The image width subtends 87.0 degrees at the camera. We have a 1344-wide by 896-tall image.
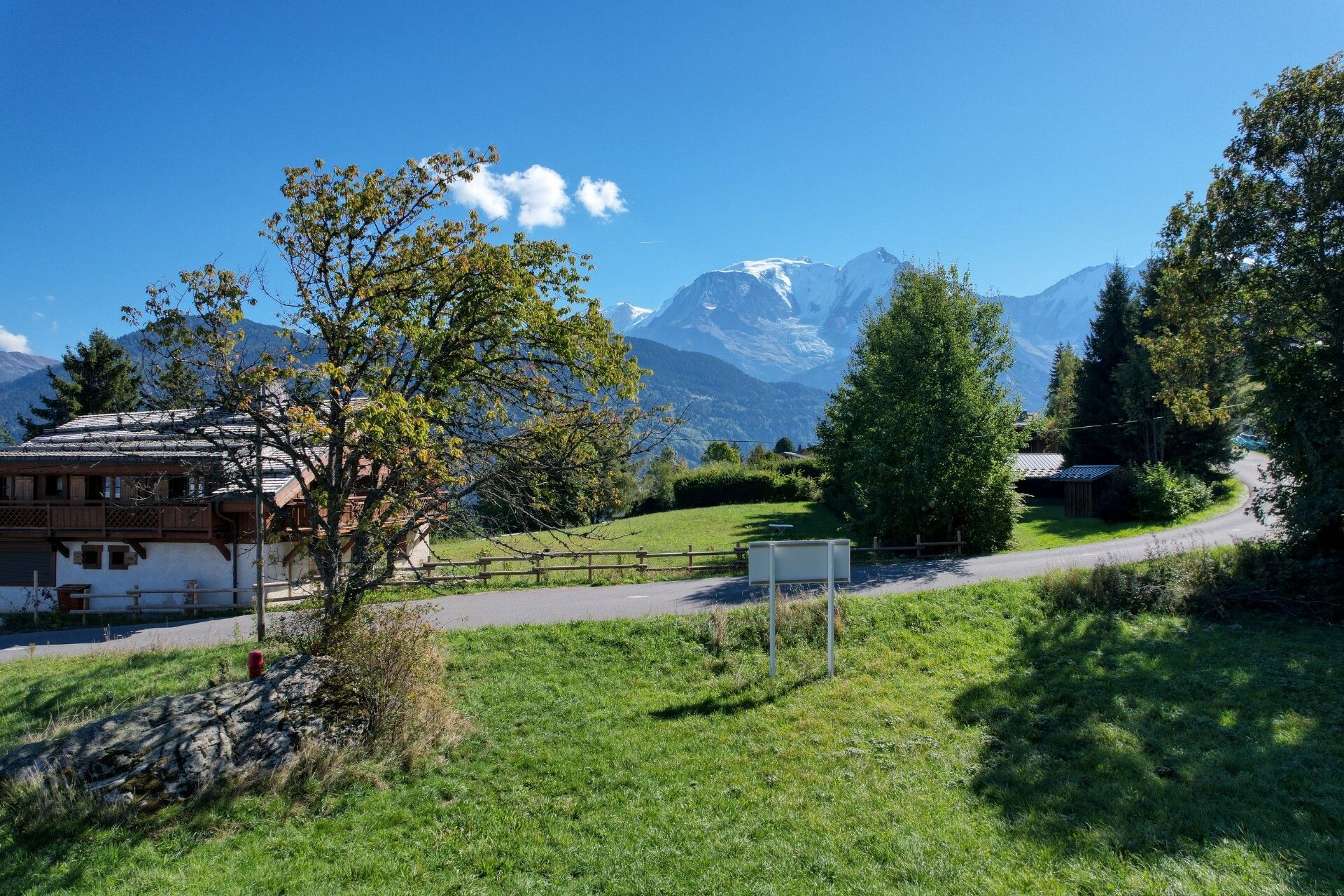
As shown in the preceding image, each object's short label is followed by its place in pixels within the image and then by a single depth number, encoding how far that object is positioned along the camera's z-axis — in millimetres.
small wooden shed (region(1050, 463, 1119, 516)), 43250
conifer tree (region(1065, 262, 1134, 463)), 47281
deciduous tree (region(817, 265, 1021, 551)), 26969
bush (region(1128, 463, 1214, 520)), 34906
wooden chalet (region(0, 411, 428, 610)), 26375
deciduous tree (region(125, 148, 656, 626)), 10281
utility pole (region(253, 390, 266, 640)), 17031
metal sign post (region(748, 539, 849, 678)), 12461
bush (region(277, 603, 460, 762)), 9938
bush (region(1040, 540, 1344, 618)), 15914
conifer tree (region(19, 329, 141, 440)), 44031
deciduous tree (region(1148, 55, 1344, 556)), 16531
